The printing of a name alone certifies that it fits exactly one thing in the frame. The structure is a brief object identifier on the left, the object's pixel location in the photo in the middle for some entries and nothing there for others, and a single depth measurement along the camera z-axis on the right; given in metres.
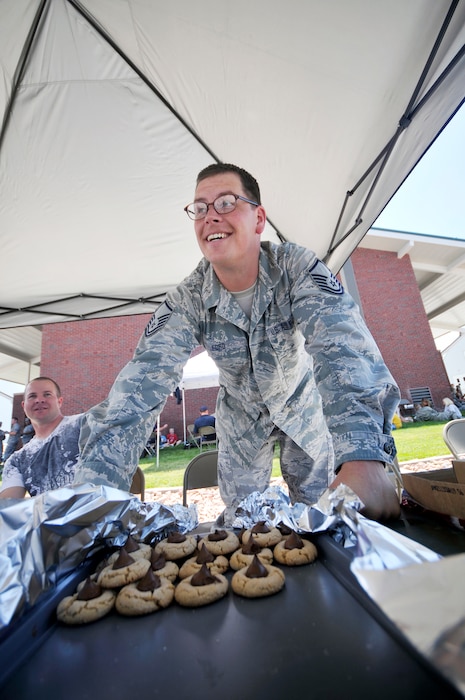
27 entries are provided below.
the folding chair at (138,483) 2.42
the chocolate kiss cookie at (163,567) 0.64
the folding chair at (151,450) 9.21
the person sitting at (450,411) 9.43
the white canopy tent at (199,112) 1.33
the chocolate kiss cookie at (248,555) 0.65
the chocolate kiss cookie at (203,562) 0.64
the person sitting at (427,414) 10.20
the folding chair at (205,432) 8.48
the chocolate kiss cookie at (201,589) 0.53
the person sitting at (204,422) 8.58
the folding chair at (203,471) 2.41
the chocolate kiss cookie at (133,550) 0.70
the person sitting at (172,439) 10.73
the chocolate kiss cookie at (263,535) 0.73
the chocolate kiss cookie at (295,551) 0.61
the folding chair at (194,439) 9.44
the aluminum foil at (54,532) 0.50
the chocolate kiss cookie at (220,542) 0.74
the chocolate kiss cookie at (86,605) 0.51
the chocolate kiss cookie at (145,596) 0.53
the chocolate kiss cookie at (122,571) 0.60
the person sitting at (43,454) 2.31
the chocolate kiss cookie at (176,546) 0.74
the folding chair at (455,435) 2.17
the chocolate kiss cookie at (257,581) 0.53
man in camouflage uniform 0.82
